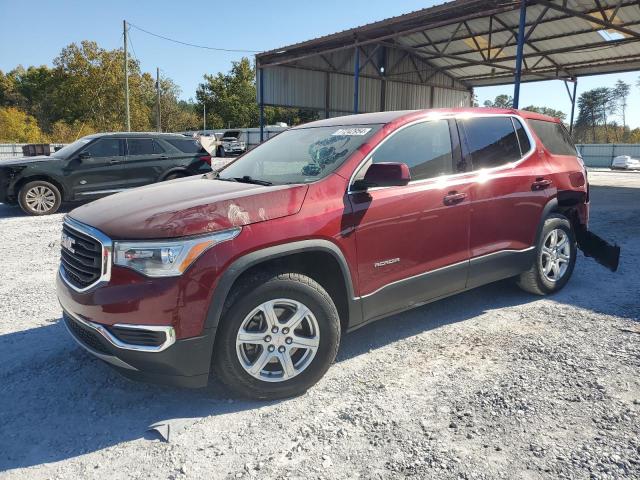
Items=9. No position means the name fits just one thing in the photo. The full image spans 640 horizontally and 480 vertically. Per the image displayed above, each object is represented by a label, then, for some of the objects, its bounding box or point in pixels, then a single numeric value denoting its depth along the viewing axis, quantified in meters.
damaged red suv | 2.50
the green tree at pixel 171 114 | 59.97
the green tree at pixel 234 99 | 60.62
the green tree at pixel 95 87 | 40.03
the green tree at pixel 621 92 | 84.69
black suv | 9.05
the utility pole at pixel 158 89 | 46.12
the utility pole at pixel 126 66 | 30.92
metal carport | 15.40
